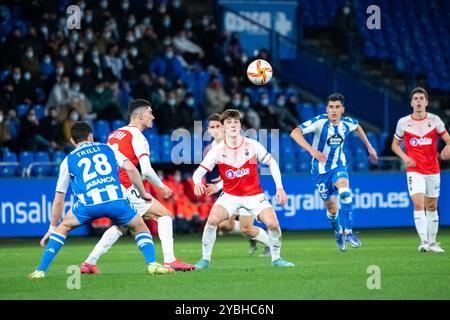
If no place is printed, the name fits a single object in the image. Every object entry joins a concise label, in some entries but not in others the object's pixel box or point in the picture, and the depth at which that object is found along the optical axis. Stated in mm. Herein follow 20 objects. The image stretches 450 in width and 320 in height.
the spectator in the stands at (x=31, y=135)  21422
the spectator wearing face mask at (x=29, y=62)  23000
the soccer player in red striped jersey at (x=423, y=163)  15273
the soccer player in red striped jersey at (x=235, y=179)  12703
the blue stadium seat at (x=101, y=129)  22328
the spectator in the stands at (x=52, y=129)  21625
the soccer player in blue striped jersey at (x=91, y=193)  11273
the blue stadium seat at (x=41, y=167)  21328
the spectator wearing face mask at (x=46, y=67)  23328
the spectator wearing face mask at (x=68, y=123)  21875
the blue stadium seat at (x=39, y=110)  22469
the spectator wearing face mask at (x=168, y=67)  25000
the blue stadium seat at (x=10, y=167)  20922
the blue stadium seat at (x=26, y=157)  21328
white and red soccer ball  17188
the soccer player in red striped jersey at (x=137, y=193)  12320
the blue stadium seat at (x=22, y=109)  22266
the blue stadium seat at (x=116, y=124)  22703
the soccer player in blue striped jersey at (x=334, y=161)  15516
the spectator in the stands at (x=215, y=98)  24594
